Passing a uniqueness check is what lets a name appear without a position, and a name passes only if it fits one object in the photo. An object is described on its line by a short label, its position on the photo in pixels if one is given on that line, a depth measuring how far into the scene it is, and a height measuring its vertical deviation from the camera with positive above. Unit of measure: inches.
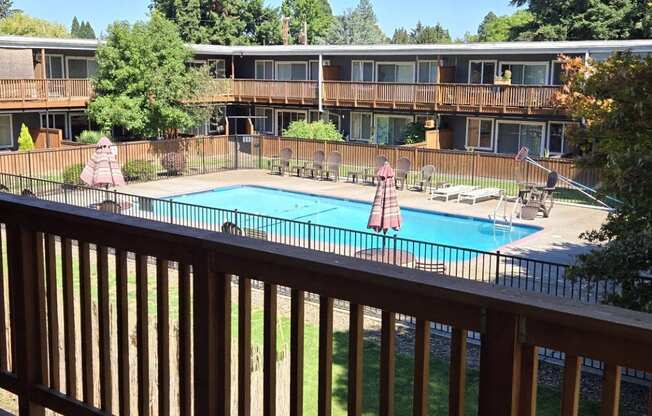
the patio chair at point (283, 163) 1237.1 -122.8
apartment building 1228.5 -6.8
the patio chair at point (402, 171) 1113.4 -121.8
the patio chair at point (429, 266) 527.8 -121.9
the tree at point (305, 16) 3034.0 +270.2
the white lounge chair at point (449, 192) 1017.5 -136.8
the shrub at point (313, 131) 1318.9 -77.6
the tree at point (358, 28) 4948.3 +375.9
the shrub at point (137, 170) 1106.7 -122.3
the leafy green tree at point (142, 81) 1197.1 +3.7
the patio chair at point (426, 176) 1095.0 -126.0
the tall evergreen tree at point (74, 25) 4373.3 +323.2
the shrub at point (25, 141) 1200.2 -88.9
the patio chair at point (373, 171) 1148.6 -126.2
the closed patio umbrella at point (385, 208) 654.5 -101.7
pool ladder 866.1 -149.4
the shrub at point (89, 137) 1224.8 -84.4
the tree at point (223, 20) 2305.6 +193.9
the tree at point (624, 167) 346.6 -37.1
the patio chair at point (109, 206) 706.3 -110.6
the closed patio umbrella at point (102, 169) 837.2 -91.8
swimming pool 839.1 -155.2
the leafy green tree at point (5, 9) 3558.1 +336.5
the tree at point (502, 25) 3010.6 +249.7
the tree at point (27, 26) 2861.7 +209.9
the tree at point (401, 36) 4631.6 +305.3
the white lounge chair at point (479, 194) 1003.9 -138.3
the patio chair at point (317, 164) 1195.9 -120.5
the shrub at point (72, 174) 995.3 -116.0
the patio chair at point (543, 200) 874.8 -131.3
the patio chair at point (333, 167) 1180.2 -123.8
